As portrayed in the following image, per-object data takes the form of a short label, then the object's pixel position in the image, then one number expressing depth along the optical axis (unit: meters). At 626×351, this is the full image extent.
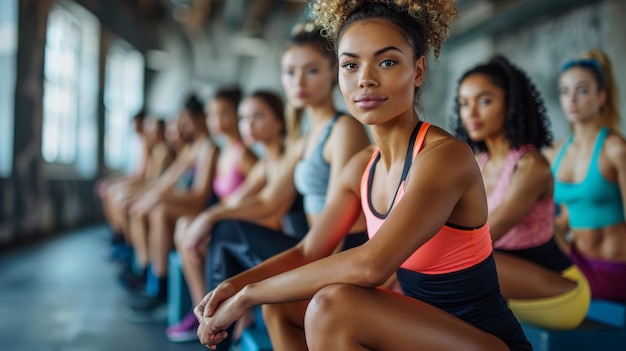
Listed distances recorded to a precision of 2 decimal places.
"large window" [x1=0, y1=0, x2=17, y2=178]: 5.59
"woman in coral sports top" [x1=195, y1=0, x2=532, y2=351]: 1.01
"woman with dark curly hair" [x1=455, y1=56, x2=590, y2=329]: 1.64
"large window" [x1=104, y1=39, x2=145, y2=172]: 9.60
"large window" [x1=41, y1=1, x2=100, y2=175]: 6.94
